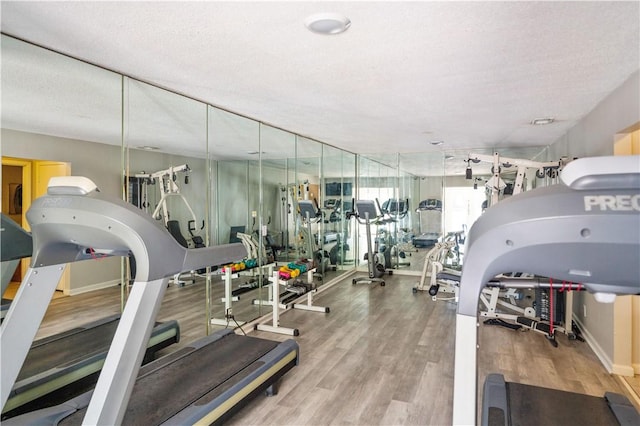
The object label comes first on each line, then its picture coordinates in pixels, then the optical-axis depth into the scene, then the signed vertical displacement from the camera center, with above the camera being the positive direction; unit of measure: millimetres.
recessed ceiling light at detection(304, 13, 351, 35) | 1777 +945
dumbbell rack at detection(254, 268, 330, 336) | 3888 -1090
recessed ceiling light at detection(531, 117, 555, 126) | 4025 +1039
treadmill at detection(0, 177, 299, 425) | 1573 -437
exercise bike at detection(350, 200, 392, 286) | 6340 -147
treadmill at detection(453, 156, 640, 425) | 937 -68
